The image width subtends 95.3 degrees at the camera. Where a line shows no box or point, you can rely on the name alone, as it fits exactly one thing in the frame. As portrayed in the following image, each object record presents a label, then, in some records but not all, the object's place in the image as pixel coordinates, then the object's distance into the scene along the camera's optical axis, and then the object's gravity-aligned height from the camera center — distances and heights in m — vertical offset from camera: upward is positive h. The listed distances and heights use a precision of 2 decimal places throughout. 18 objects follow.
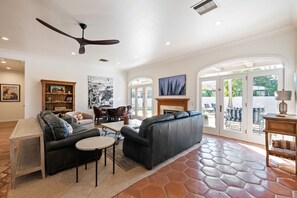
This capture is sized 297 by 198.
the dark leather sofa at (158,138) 2.45 -0.79
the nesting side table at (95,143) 1.94 -0.69
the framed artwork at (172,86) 5.62 +0.58
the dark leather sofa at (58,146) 2.21 -0.79
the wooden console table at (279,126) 2.39 -0.51
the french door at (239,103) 3.74 -0.13
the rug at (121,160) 2.59 -1.28
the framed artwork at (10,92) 7.12 +0.36
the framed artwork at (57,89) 5.72 +0.44
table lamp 2.54 +0.02
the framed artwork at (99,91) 6.94 +0.43
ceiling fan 3.00 +1.29
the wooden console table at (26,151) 1.97 -0.98
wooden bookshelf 5.44 +0.13
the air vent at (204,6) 2.36 +1.69
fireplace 5.48 -0.26
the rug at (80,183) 1.85 -1.29
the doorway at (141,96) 7.48 +0.13
